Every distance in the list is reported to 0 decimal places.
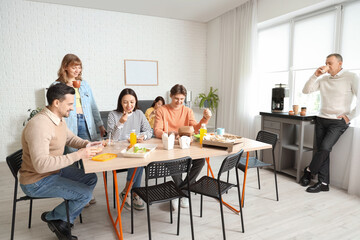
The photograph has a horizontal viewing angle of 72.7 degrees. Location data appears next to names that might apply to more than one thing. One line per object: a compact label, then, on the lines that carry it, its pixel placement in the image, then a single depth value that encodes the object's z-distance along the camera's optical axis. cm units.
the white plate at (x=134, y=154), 190
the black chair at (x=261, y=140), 271
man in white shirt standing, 302
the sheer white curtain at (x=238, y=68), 442
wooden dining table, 173
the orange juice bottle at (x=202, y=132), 239
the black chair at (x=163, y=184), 177
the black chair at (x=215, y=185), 194
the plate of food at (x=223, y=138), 223
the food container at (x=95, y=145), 208
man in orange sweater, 258
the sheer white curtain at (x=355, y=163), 293
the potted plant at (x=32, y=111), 433
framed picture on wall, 520
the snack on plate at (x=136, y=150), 198
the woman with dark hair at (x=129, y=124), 248
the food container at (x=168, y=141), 214
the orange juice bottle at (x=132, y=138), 223
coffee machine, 379
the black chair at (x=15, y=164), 184
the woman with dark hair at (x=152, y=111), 397
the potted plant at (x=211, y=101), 541
